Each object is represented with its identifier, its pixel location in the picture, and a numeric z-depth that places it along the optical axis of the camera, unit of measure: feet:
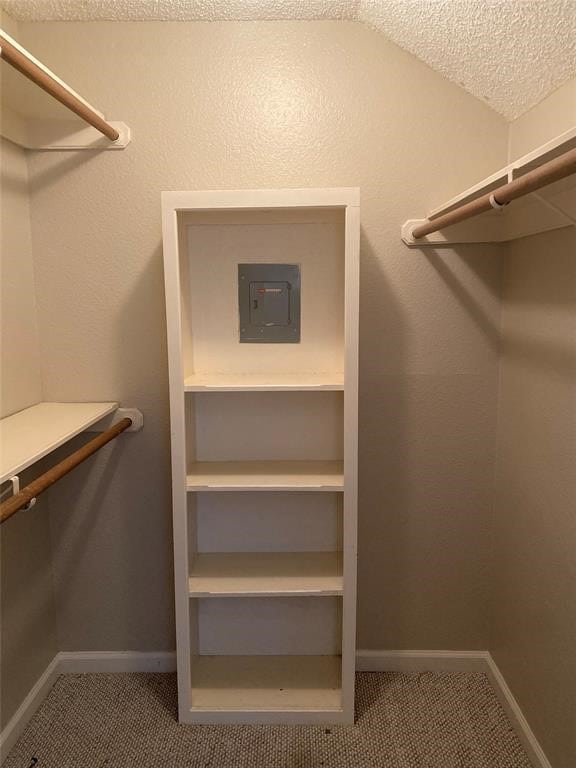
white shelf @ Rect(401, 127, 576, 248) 3.65
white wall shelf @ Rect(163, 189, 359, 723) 5.35
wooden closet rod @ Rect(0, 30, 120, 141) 3.73
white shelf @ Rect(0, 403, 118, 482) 4.00
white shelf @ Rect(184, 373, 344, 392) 5.28
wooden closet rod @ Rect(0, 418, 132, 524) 3.76
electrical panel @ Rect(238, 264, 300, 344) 6.01
